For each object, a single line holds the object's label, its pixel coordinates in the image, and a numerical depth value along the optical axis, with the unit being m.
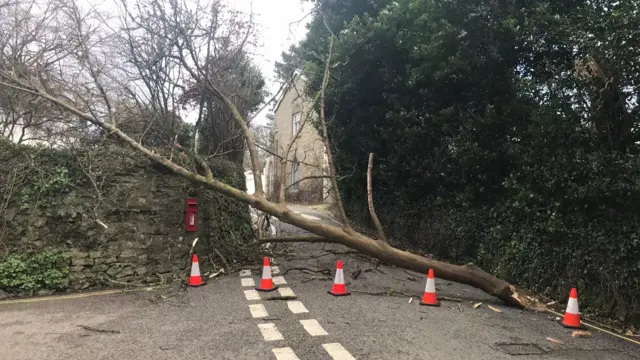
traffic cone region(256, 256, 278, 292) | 6.99
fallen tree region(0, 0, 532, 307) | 6.95
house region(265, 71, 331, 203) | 21.70
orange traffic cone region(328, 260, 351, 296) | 6.81
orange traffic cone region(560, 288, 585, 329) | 5.58
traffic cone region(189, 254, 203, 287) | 7.34
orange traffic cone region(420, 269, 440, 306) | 6.38
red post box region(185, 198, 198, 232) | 8.08
